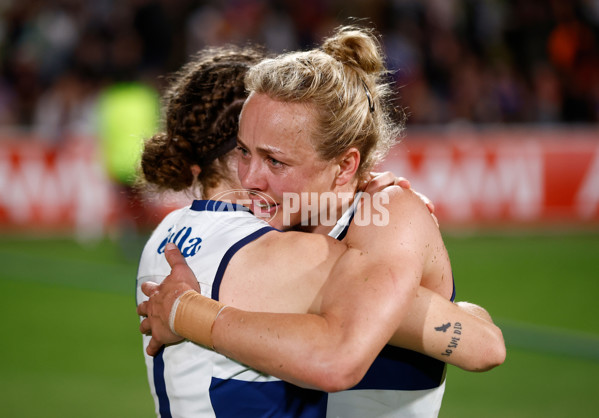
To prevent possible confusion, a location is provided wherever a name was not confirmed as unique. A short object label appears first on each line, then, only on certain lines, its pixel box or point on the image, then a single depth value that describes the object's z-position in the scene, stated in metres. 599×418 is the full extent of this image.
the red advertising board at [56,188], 22.27
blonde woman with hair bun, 4.27
